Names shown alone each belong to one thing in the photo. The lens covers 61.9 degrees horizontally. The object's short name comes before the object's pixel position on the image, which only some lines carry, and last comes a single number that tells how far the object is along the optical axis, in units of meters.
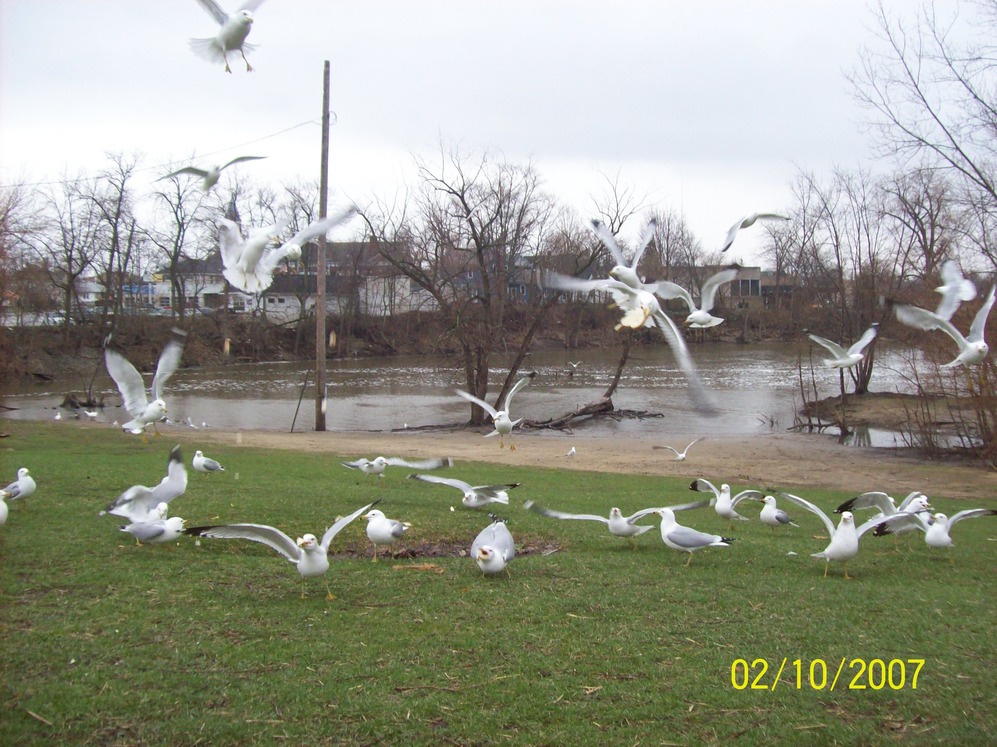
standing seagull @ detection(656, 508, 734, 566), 8.08
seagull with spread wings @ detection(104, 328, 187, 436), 5.84
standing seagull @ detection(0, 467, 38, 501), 8.89
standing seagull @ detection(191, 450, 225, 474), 12.50
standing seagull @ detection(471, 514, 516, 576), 7.21
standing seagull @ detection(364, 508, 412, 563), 7.77
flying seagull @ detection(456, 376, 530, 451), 16.81
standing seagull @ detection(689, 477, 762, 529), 10.56
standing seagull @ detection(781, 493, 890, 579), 7.75
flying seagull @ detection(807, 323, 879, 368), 8.30
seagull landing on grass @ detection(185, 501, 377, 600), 5.71
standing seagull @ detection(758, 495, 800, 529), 10.53
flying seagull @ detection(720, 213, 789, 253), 5.44
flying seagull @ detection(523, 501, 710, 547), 8.44
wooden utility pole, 21.23
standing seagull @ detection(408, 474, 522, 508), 9.51
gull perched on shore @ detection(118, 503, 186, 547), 7.56
